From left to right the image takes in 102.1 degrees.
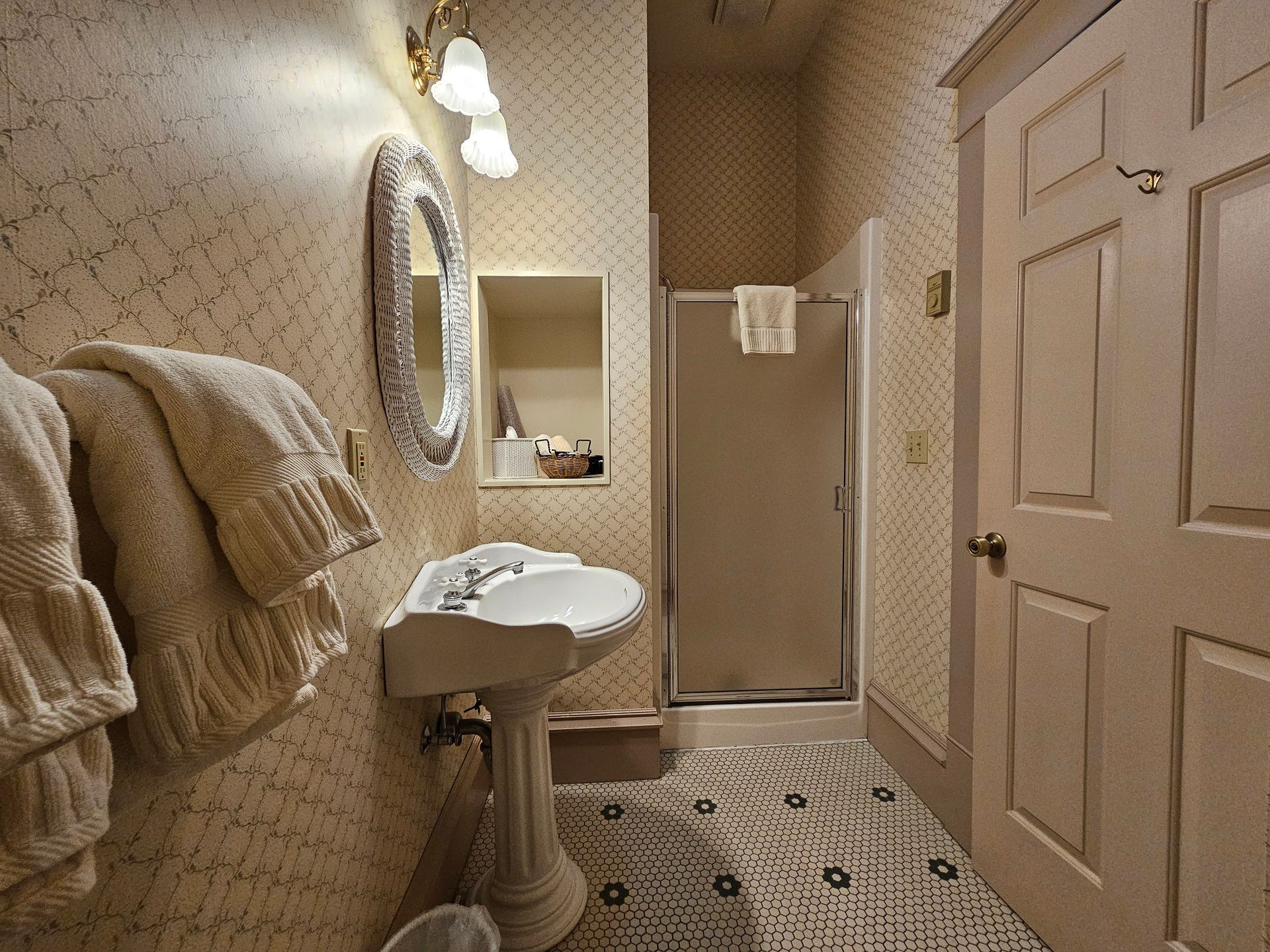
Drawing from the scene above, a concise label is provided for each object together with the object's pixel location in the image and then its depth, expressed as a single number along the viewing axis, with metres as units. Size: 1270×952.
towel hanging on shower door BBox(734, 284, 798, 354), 1.77
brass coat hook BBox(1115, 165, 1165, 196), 0.87
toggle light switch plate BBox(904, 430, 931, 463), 1.53
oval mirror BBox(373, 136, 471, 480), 1.03
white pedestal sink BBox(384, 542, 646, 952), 0.99
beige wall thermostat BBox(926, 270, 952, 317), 1.42
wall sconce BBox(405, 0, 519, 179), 1.16
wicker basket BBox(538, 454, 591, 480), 1.71
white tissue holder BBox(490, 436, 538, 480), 1.75
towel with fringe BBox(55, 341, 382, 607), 0.41
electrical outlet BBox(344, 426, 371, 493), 0.89
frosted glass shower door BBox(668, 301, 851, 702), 1.84
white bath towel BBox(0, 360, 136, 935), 0.25
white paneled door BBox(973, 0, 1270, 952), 0.78
